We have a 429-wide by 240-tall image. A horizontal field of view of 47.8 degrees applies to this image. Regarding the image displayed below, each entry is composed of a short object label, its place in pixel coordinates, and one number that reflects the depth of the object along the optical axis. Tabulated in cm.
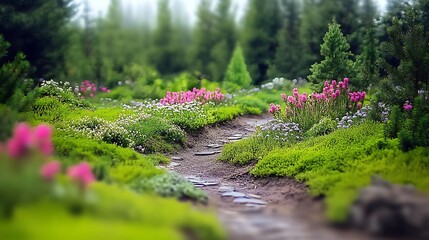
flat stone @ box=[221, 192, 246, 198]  813
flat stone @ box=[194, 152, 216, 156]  1200
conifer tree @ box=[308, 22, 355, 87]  1438
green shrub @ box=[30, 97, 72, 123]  1172
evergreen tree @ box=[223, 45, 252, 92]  2528
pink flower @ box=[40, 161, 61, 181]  467
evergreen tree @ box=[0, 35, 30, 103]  897
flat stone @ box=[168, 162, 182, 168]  1069
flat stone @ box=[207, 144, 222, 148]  1279
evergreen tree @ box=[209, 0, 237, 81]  3194
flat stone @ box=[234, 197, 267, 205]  763
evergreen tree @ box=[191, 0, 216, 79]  3353
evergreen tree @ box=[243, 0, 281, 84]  2920
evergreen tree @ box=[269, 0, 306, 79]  2605
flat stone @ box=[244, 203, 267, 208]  730
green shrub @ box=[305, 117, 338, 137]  1138
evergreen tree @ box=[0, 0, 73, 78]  1844
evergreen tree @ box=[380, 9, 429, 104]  942
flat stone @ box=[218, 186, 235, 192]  872
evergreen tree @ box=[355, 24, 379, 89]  1746
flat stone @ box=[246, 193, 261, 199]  819
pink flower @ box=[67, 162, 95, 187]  474
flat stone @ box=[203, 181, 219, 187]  920
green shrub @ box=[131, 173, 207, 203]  665
